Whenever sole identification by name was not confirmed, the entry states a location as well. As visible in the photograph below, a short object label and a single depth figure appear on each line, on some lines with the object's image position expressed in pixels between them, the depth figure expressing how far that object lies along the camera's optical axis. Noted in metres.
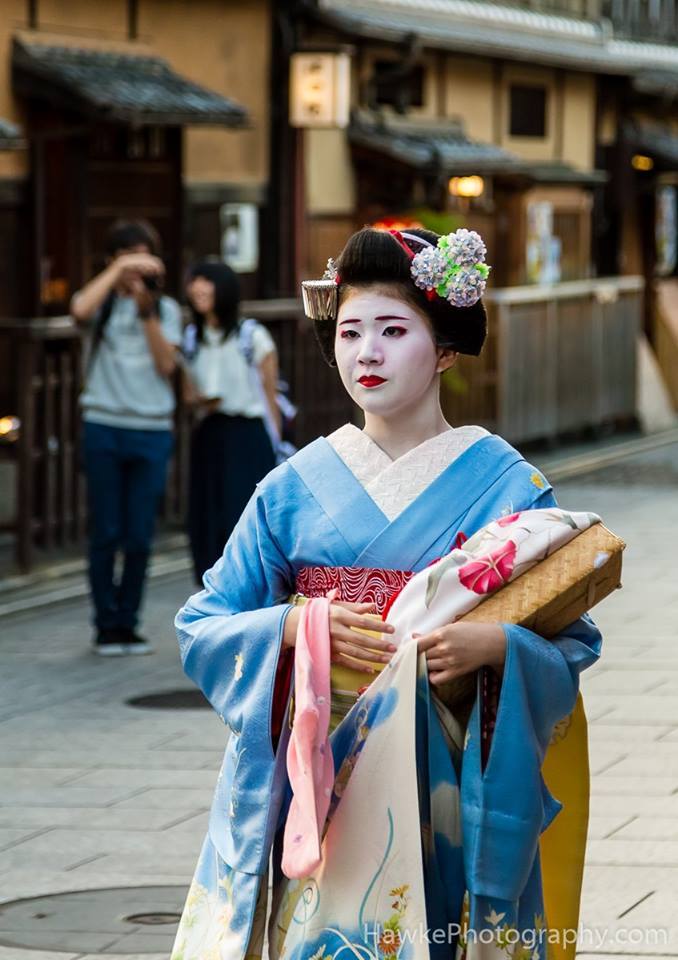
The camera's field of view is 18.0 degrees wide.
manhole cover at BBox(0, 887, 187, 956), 5.77
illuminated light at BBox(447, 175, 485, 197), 19.56
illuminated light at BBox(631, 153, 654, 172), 24.94
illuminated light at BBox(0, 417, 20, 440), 12.38
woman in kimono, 3.77
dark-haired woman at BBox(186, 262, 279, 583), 10.04
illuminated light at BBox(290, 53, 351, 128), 16.27
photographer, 10.09
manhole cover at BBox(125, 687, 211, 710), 9.03
